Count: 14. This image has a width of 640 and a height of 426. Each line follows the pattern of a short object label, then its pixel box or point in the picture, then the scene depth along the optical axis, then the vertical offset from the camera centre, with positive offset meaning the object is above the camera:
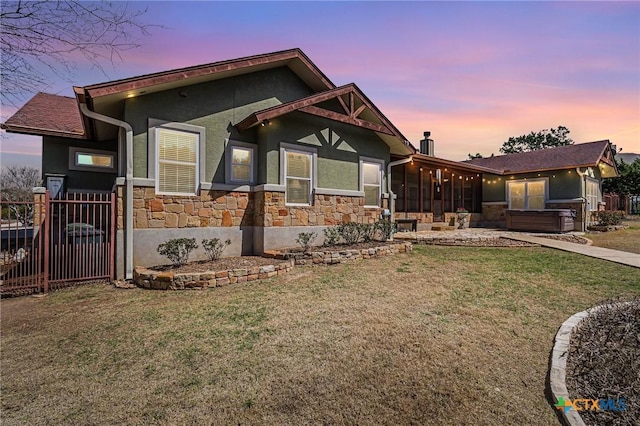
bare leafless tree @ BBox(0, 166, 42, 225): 27.70 +3.27
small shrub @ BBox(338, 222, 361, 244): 9.53 -0.64
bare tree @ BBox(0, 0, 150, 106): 3.56 +2.23
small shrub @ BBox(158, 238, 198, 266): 6.78 -0.88
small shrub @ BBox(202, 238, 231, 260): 7.53 -0.95
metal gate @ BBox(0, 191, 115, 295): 5.71 -1.02
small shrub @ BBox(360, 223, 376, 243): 9.92 -0.69
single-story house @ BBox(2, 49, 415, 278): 6.88 +1.77
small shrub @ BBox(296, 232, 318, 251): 8.36 -0.81
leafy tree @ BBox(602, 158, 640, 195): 22.64 +2.34
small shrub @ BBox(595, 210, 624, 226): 15.74 -0.36
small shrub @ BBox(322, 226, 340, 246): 9.37 -0.80
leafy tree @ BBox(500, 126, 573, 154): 44.34 +11.02
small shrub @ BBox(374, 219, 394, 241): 10.27 -0.58
